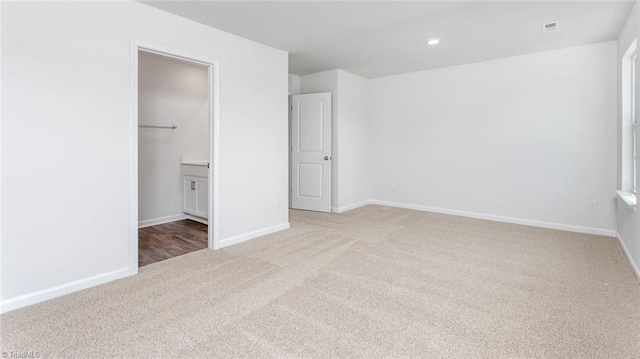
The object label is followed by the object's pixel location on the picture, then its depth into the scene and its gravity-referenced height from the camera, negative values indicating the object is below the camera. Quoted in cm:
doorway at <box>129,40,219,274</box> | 424 +37
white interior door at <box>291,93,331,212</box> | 519 +45
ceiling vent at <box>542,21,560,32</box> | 315 +152
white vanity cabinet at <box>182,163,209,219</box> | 440 -14
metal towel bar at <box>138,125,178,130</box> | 432 +74
